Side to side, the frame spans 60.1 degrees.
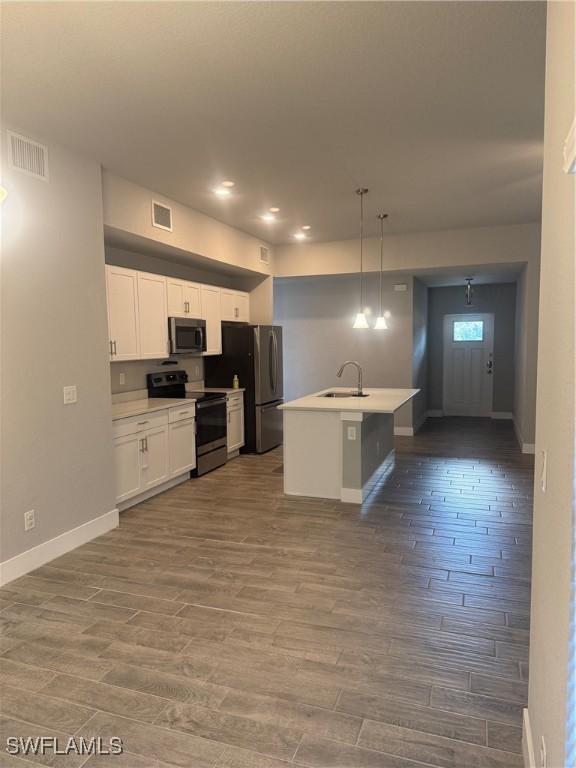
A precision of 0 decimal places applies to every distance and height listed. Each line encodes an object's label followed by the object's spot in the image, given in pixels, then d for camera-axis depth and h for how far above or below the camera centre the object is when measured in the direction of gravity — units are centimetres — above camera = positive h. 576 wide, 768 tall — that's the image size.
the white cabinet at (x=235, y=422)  632 -92
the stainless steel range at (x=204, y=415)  553 -73
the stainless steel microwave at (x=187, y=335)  532 +18
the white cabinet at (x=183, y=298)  534 +60
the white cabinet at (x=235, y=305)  657 +63
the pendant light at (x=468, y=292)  900 +107
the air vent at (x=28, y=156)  320 +131
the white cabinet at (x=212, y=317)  606 +43
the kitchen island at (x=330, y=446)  451 -91
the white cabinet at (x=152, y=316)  486 +37
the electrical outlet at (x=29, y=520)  330 -111
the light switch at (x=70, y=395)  363 -30
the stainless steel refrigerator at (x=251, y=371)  654 -27
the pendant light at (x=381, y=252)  519 +132
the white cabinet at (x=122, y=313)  441 +36
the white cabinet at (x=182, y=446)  503 -99
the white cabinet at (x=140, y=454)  429 -93
